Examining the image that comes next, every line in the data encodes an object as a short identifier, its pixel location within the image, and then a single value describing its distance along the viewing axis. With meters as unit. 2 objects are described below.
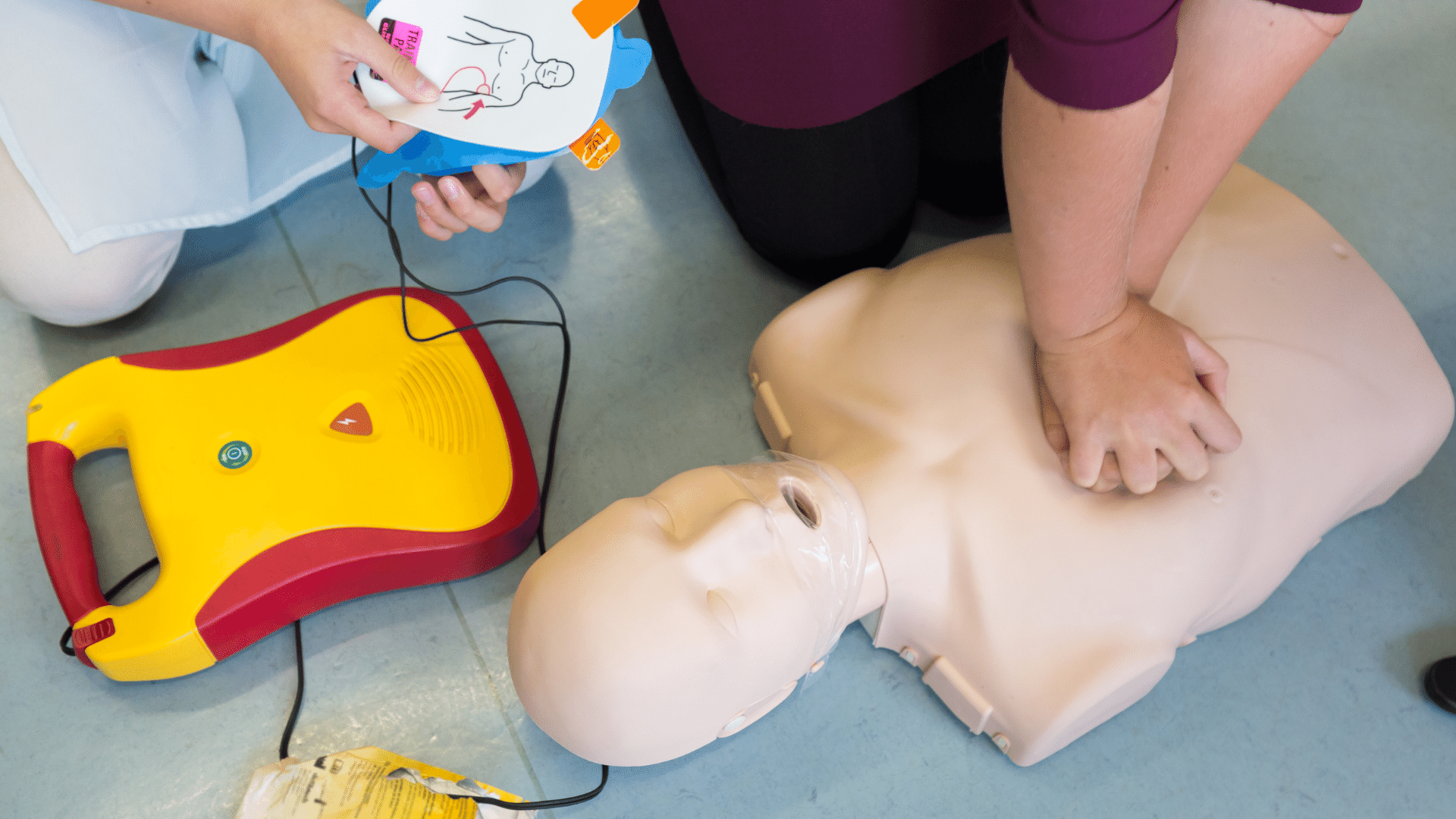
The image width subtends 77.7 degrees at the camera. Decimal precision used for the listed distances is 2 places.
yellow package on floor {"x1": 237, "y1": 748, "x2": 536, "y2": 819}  0.81
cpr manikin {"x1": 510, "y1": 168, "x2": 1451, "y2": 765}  0.69
